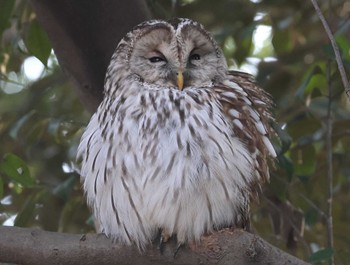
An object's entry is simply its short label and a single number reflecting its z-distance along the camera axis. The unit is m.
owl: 6.43
